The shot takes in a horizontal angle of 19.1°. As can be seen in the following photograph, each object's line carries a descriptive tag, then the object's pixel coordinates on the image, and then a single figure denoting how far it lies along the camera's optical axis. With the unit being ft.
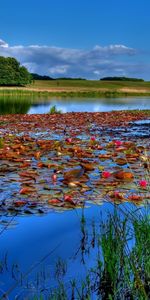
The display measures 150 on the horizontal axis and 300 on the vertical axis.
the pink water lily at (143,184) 26.11
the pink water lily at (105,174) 30.46
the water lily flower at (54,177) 30.67
